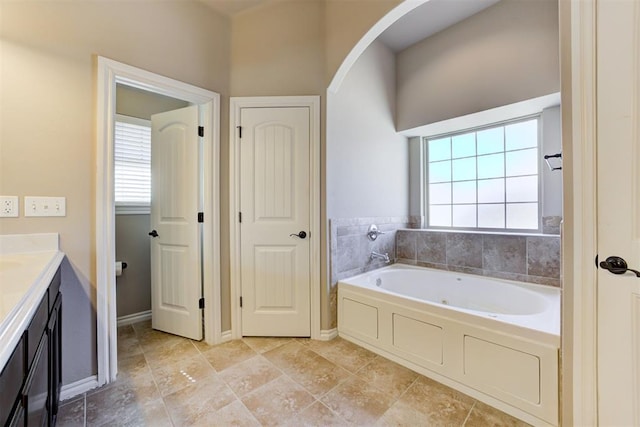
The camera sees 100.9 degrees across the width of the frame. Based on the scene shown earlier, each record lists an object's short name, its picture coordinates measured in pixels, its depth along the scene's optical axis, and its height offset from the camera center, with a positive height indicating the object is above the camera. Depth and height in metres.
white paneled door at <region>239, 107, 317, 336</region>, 2.23 -0.05
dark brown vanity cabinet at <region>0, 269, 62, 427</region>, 0.56 -0.45
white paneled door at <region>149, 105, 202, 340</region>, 2.21 -0.09
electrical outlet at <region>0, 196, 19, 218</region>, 1.36 +0.04
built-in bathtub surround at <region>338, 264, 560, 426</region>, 1.36 -0.78
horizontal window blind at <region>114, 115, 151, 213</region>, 2.57 +0.50
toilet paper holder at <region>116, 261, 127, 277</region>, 2.36 -0.48
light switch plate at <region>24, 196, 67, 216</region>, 1.43 +0.05
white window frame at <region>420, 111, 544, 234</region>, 2.44 +0.47
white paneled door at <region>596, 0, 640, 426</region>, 0.94 +0.02
